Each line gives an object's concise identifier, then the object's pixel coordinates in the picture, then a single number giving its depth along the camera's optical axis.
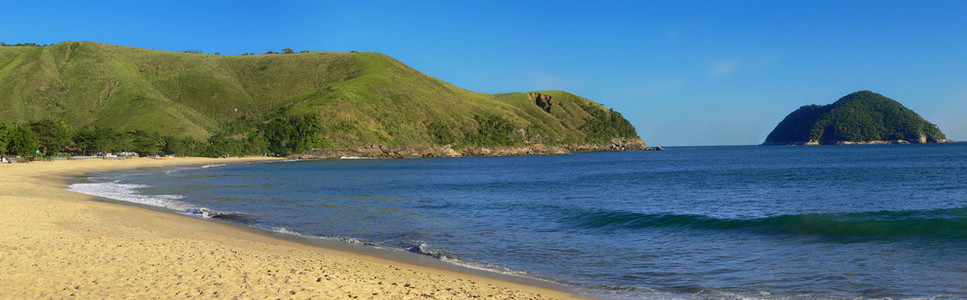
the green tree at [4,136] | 82.25
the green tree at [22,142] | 89.56
